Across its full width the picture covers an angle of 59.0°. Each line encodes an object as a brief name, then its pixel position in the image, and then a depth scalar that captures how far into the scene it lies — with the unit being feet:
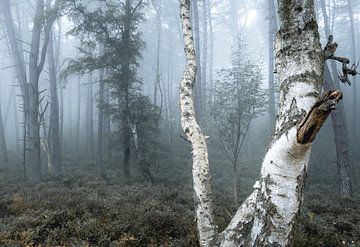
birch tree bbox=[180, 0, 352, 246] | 9.22
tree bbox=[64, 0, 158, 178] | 46.44
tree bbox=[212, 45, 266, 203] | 36.22
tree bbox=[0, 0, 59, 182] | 44.34
